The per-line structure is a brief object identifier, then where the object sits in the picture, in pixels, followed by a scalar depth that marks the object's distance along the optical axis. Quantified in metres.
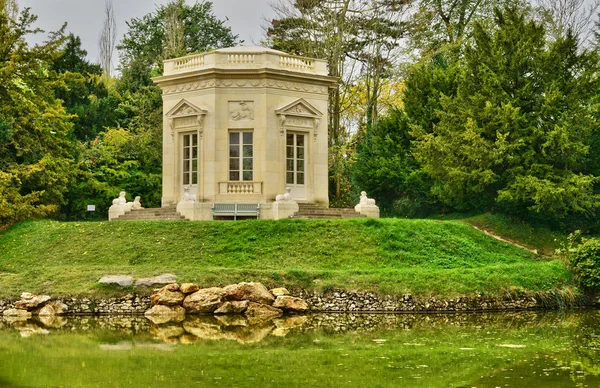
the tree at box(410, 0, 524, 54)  44.47
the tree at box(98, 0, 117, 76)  64.25
